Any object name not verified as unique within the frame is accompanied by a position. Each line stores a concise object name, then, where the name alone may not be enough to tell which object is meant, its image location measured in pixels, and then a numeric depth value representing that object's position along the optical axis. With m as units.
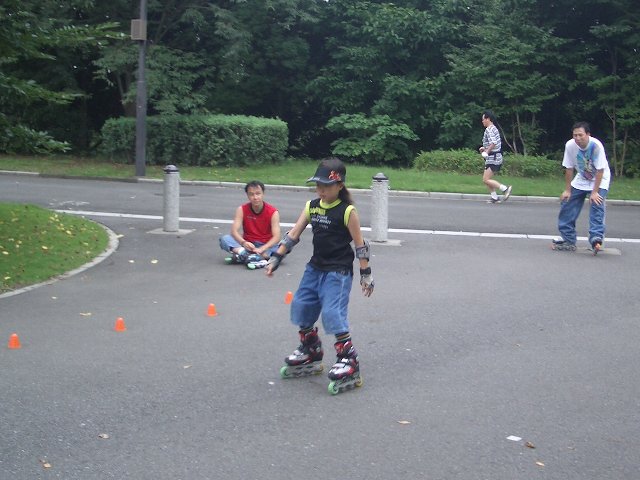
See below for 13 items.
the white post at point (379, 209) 13.31
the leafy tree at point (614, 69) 26.83
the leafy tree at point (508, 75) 28.09
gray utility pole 22.88
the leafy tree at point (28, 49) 10.99
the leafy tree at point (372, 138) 28.81
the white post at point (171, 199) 13.86
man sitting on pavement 11.28
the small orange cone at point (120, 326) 8.05
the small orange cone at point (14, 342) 7.41
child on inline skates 6.47
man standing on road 12.31
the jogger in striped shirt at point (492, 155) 19.02
